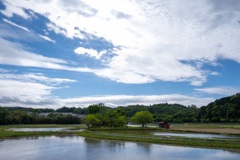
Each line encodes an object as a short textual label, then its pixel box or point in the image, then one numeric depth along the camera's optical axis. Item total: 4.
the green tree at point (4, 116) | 61.58
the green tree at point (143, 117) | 53.29
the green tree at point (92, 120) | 46.53
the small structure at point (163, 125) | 47.41
